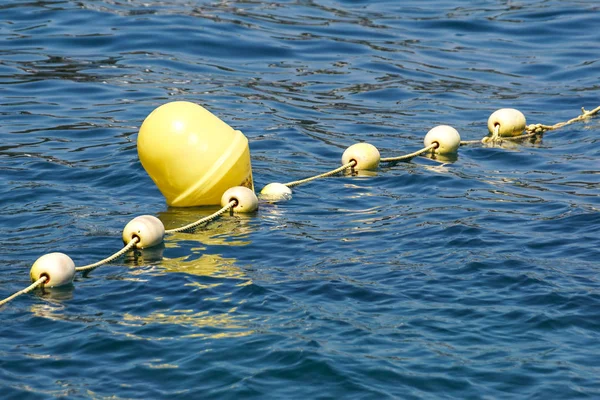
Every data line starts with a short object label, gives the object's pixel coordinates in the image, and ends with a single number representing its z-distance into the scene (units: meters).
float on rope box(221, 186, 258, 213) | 18.47
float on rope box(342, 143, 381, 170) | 21.94
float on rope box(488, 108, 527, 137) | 24.66
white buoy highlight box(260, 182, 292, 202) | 20.00
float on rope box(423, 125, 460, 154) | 23.09
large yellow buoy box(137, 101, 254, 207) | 18.11
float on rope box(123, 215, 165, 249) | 16.52
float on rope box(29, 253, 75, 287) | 14.81
